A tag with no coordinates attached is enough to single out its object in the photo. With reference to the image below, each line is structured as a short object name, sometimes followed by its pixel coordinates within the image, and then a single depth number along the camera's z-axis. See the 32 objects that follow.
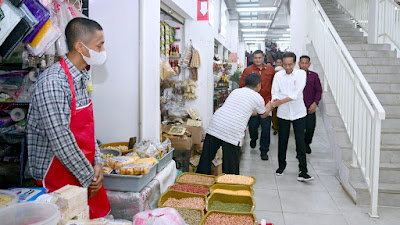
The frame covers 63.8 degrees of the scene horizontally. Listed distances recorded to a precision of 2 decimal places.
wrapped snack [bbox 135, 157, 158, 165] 2.54
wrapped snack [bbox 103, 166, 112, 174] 2.34
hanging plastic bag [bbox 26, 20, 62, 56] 1.97
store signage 5.65
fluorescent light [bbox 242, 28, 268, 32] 18.70
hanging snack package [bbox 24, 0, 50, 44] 1.78
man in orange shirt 5.63
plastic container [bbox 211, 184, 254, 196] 2.84
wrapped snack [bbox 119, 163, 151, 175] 2.33
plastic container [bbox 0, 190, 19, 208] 1.56
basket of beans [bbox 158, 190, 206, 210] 2.50
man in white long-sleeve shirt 4.33
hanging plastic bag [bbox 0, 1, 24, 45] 1.51
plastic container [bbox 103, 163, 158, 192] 2.29
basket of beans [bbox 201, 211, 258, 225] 2.24
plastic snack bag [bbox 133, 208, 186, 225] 1.71
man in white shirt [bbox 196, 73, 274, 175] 3.71
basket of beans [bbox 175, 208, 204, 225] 2.23
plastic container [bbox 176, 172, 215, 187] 3.00
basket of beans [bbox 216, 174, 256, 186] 2.95
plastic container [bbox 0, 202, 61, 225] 1.28
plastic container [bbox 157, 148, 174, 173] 2.78
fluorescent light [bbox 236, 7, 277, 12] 12.34
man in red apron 1.64
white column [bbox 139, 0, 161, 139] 3.17
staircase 3.63
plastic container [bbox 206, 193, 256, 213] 2.64
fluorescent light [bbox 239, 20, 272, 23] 15.84
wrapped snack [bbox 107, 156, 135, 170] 2.39
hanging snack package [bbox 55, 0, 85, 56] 2.29
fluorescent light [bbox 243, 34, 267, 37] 21.41
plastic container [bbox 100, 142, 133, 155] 3.16
